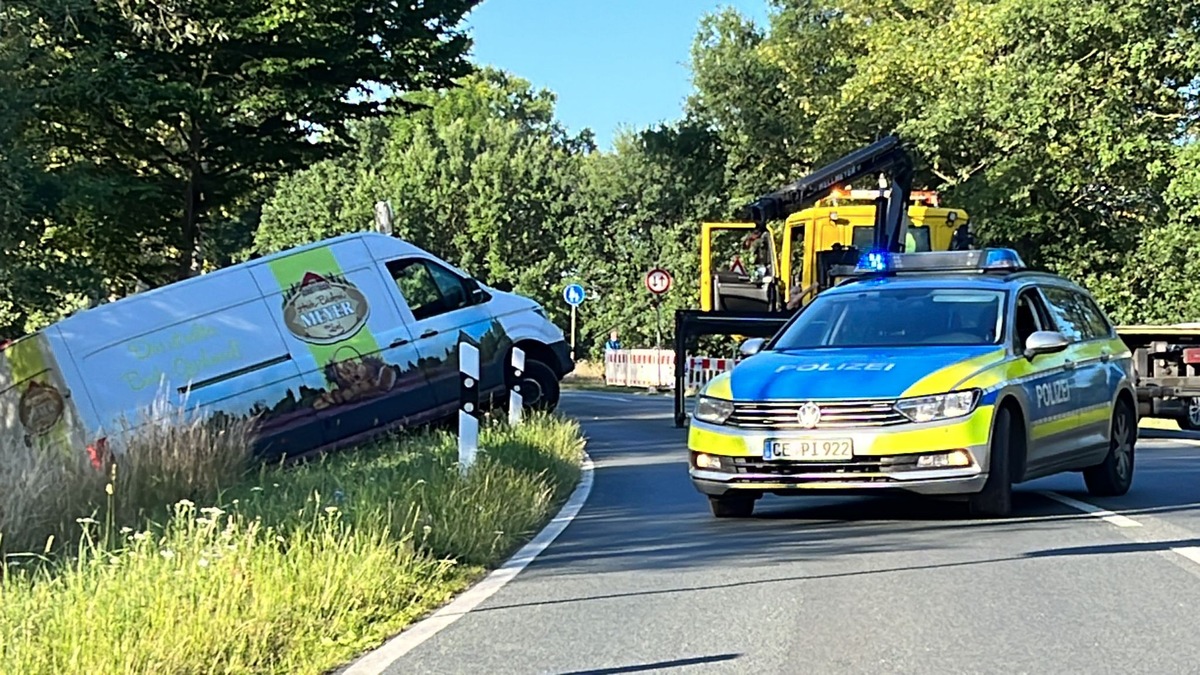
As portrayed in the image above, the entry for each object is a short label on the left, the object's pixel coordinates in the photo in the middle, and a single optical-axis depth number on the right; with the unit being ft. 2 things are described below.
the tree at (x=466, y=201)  202.39
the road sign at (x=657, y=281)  125.08
